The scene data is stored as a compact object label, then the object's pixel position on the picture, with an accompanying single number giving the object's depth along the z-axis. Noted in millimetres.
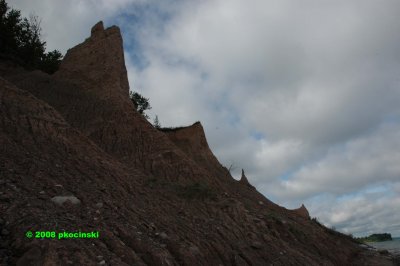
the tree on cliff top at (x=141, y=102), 33219
